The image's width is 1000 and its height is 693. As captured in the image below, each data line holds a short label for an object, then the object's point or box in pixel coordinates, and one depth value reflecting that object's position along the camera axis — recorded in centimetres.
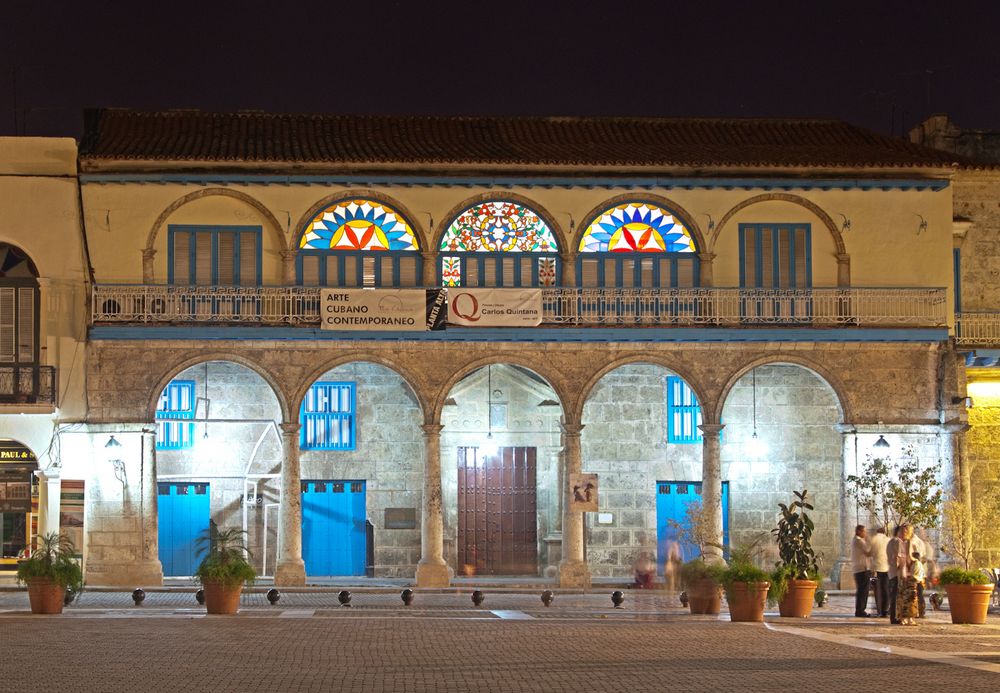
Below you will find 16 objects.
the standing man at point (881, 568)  2405
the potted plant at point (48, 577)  2358
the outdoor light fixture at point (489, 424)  3497
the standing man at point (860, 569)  2450
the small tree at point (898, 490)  2958
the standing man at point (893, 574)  2328
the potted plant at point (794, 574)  2359
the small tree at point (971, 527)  2947
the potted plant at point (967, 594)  2275
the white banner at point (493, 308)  3216
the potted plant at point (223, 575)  2355
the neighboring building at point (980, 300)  3416
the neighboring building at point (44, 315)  3150
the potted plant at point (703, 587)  2409
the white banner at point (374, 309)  3194
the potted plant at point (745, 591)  2267
